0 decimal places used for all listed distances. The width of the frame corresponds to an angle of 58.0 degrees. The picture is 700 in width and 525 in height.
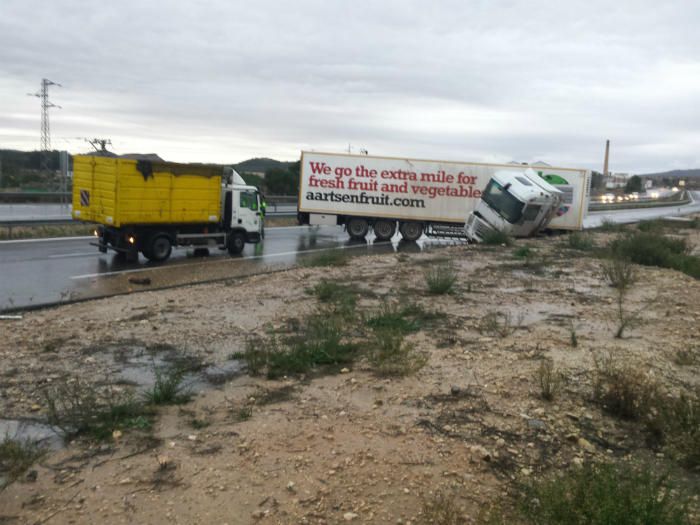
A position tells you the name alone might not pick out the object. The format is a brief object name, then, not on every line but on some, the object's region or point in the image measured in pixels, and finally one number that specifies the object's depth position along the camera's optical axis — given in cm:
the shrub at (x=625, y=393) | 562
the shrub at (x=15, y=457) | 451
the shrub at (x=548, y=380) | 594
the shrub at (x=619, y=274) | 1313
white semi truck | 2805
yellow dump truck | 1728
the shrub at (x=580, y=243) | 2209
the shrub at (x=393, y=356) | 683
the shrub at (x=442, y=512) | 382
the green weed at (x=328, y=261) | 1647
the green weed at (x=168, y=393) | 595
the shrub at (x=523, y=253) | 1903
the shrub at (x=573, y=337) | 793
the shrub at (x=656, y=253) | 1670
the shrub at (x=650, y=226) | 3064
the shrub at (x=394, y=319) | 887
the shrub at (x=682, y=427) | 470
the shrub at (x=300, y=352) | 699
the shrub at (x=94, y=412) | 526
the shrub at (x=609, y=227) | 3191
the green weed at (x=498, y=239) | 2310
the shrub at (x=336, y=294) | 1070
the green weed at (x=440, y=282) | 1193
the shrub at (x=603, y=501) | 326
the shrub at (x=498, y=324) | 870
